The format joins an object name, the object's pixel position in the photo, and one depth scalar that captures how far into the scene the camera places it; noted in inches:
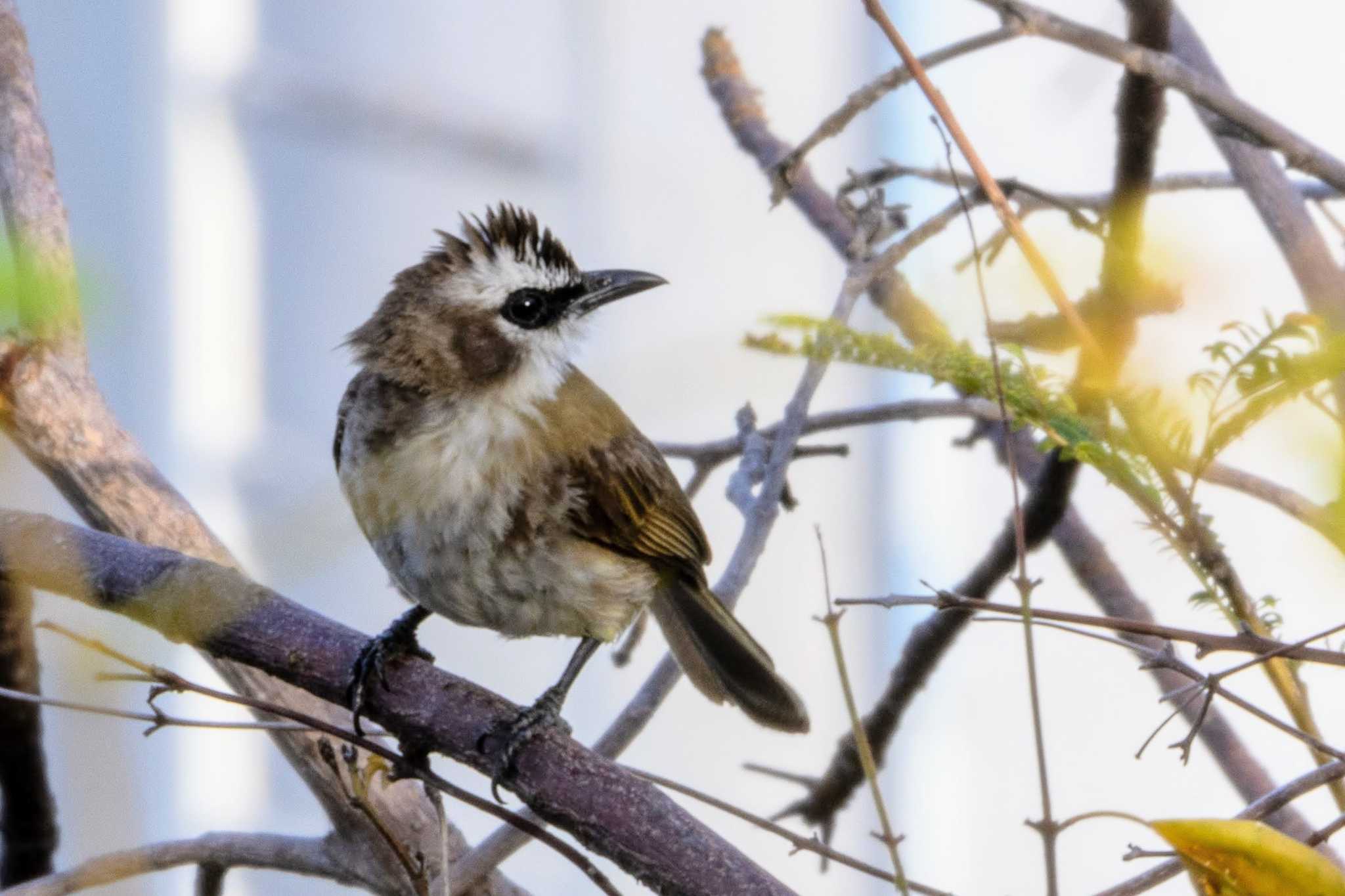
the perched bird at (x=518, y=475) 165.3
